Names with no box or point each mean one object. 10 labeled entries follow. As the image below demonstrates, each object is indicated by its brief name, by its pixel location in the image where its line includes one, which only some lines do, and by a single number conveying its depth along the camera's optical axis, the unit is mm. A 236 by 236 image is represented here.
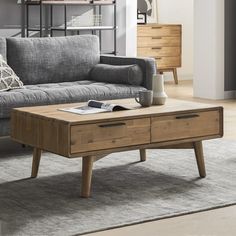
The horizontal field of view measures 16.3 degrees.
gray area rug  4113
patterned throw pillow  6340
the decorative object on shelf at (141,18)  11431
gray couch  6080
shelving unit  8491
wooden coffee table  4585
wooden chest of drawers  11149
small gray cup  5169
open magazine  4927
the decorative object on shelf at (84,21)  8961
